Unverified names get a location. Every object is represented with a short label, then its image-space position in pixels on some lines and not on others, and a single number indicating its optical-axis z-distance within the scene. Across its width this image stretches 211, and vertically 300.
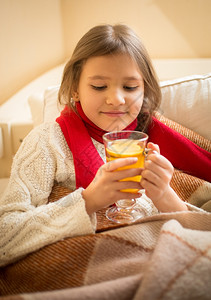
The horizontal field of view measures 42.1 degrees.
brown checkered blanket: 0.58
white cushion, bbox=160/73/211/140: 1.36
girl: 0.79
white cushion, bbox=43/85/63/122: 1.42
